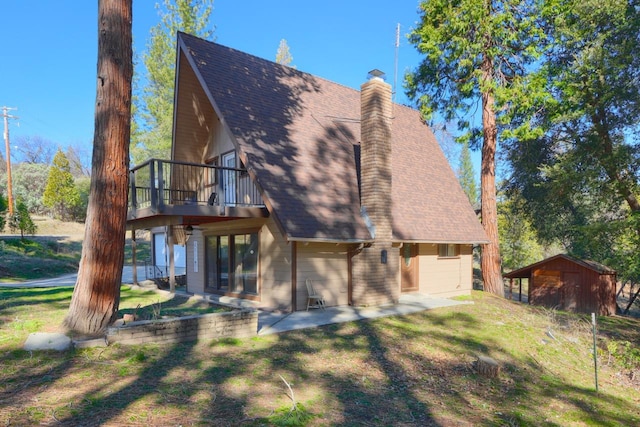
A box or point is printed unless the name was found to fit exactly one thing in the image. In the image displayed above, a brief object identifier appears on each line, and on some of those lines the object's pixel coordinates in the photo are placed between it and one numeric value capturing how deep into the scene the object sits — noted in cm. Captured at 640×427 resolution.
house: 1045
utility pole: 3522
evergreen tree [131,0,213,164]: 2917
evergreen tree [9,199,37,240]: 2664
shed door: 1834
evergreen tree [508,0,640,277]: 1518
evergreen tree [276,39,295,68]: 3631
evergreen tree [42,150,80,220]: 3638
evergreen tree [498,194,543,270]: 2909
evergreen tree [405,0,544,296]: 1520
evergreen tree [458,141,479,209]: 5334
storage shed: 1767
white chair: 1047
